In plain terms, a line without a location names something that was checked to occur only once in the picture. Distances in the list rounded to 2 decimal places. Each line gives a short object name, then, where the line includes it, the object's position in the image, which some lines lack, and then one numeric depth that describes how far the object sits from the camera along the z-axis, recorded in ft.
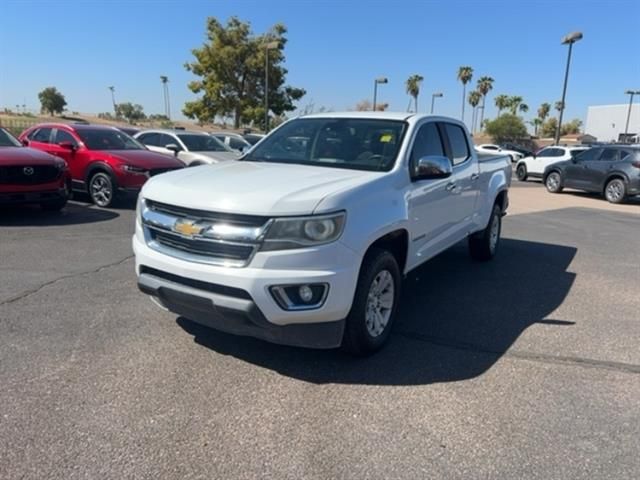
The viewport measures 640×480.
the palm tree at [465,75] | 249.34
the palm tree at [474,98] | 265.34
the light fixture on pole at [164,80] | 222.19
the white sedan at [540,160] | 70.54
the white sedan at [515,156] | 108.29
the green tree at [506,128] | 222.48
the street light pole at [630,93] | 166.85
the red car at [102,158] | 33.24
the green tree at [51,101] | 247.56
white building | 222.89
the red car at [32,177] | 26.99
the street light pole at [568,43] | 79.00
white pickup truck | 10.50
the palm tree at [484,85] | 258.16
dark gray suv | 51.49
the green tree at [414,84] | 250.16
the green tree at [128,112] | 275.39
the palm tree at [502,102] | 302.86
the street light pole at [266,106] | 73.16
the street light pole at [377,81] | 96.30
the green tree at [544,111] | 336.70
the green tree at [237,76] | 122.31
